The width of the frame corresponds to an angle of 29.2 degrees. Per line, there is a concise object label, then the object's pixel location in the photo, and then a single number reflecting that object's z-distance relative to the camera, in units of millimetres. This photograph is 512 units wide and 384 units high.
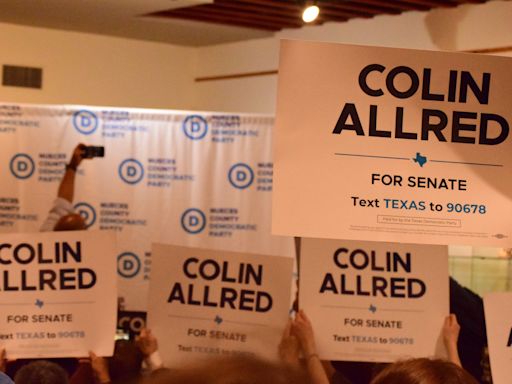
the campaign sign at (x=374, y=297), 3867
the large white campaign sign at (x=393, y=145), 2383
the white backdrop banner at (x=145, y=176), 6566
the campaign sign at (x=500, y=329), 3098
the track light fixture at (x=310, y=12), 5289
